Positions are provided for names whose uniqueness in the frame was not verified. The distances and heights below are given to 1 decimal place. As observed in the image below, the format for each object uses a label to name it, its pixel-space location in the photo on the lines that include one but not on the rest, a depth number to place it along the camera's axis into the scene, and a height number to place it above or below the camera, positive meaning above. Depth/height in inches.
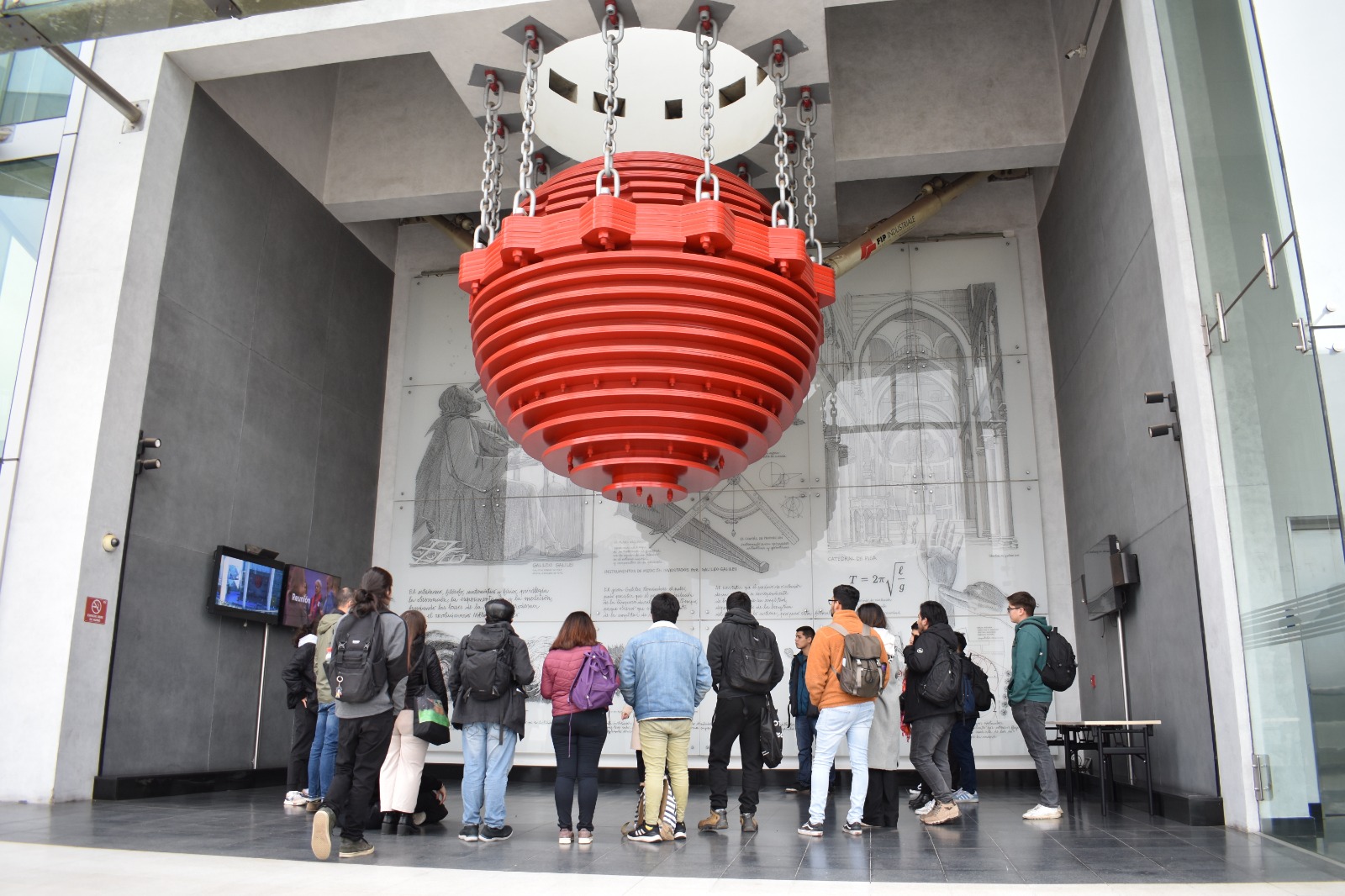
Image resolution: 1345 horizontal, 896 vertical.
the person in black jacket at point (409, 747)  218.7 -12.0
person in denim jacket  211.2 -0.4
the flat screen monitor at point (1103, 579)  306.0 +36.0
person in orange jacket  222.8 -4.0
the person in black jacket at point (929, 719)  236.2 -5.3
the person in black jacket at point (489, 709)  209.6 -3.5
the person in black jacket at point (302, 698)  275.3 -1.8
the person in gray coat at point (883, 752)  230.2 -13.0
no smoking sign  277.0 +21.2
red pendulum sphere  214.1 +76.5
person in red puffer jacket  209.6 -7.9
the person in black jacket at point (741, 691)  225.9 +0.7
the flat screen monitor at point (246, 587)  332.5 +34.8
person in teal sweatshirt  253.0 +1.3
